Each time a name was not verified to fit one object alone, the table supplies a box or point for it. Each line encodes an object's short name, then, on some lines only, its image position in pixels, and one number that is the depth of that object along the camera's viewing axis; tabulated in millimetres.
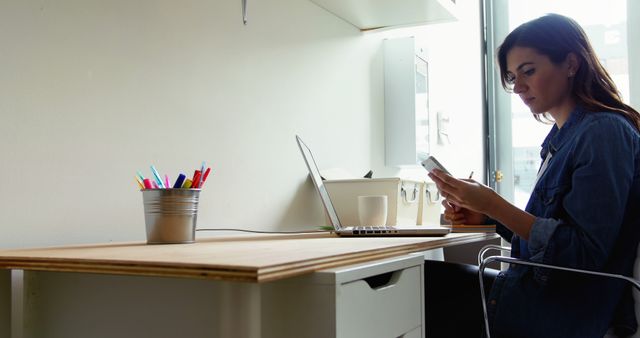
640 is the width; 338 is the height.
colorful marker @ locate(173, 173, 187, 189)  1262
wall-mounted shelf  2141
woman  1256
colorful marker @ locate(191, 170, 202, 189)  1299
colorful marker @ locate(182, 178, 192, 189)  1282
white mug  1838
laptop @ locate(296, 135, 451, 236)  1520
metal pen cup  1220
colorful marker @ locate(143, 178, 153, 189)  1251
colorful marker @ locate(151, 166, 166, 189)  1272
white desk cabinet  852
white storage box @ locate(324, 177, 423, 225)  1915
